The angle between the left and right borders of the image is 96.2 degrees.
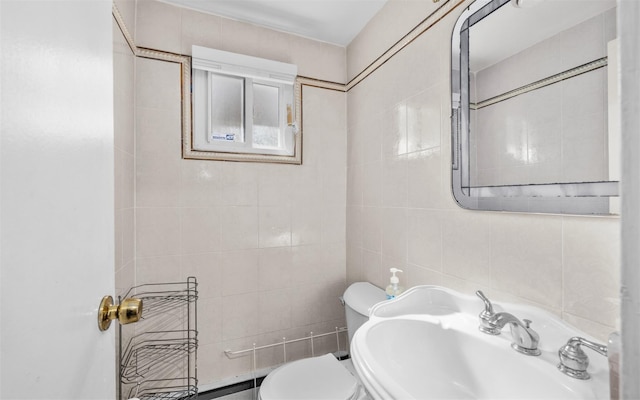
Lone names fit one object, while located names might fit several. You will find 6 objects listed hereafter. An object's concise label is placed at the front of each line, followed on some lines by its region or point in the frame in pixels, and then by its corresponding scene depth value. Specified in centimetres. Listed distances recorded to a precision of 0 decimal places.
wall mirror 71
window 160
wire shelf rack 144
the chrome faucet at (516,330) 74
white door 29
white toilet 122
